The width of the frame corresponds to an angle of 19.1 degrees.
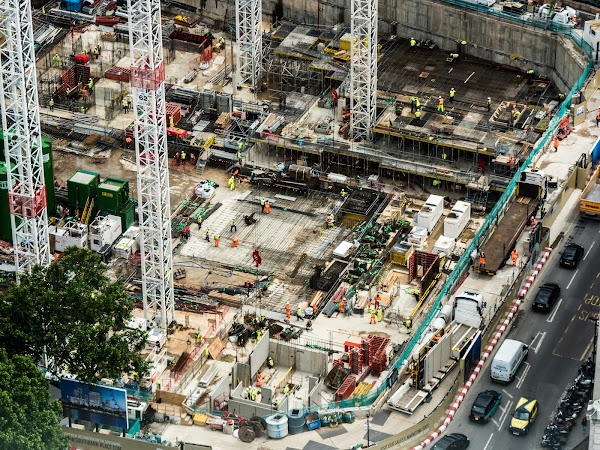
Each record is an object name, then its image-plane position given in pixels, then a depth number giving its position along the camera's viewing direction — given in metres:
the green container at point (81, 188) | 187.12
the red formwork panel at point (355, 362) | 162.38
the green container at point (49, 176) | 183.88
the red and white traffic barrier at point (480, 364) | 149.75
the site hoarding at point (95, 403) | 150.50
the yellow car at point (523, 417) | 148.50
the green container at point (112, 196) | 185.38
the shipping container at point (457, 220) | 182.88
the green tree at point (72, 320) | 150.00
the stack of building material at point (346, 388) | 158.62
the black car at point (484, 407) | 150.12
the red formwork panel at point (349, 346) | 166.12
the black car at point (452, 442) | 146.25
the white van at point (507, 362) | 154.25
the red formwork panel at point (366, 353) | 162.88
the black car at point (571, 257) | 169.62
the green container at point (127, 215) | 186.50
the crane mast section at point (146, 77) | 158.00
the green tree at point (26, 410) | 140.00
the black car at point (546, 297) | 163.50
